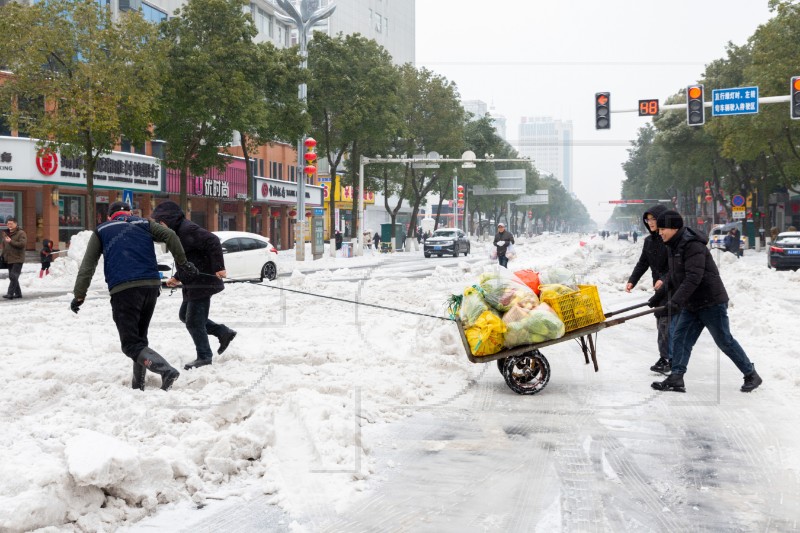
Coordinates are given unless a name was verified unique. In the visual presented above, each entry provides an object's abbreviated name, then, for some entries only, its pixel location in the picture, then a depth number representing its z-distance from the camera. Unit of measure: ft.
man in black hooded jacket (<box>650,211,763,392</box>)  25.30
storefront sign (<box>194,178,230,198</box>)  151.12
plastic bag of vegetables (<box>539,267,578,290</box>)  27.14
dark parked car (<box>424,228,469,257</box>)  151.02
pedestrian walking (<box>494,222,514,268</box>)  75.92
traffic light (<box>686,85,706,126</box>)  74.23
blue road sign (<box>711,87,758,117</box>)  81.97
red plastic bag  27.27
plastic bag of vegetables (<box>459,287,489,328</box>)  25.22
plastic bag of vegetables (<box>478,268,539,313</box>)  25.46
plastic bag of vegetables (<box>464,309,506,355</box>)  24.48
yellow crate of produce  25.61
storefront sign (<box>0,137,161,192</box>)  108.47
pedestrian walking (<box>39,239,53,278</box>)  79.18
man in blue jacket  23.12
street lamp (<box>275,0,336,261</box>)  119.65
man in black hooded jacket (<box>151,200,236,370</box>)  27.02
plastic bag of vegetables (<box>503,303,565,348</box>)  24.62
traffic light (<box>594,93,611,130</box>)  78.02
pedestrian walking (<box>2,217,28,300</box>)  58.65
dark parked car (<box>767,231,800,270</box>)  95.45
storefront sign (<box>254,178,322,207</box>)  177.37
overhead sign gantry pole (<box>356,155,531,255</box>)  153.40
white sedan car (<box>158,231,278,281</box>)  73.05
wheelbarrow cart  25.57
